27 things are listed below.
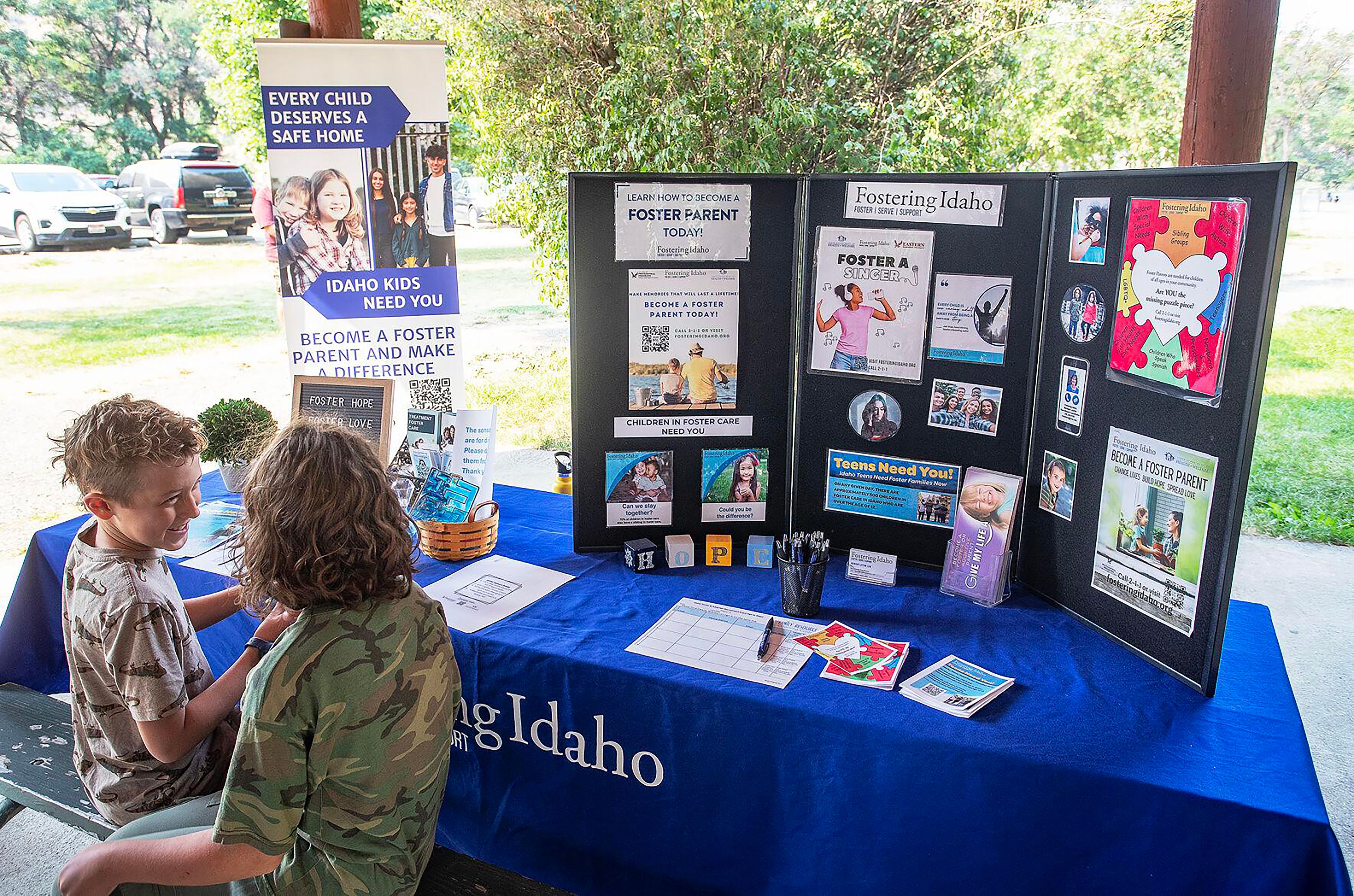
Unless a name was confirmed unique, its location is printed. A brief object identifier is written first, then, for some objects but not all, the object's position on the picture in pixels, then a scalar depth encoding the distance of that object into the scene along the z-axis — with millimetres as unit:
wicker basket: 2352
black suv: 10656
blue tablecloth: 1449
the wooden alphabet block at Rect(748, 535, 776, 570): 2322
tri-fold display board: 1676
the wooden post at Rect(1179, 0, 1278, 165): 2639
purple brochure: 2078
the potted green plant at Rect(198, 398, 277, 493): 2721
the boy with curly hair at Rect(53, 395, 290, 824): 1582
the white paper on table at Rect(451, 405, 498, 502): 2449
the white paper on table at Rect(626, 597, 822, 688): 1800
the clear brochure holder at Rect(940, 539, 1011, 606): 2084
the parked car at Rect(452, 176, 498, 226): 12281
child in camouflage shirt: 1262
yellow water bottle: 2871
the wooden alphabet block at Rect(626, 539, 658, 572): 2291
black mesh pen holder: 2008
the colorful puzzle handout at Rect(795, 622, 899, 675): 1810
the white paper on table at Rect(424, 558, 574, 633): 2047
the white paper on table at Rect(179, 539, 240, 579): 2305
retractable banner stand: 2979
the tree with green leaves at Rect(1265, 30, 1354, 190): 6371
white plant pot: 2750
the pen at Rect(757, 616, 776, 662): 1838
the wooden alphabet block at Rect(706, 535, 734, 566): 2346
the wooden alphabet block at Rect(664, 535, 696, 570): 2322
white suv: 9375
